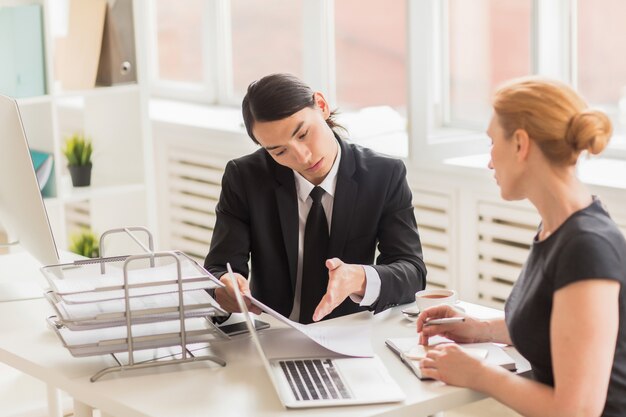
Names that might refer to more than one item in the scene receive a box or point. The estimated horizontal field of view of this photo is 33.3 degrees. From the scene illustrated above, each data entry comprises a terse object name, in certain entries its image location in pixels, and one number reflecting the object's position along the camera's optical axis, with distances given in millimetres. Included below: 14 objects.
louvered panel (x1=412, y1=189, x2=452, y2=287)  3836
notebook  1925
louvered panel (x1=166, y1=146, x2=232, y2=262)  4840
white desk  1784
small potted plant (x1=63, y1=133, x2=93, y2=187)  3982
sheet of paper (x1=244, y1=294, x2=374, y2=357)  1983
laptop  1786
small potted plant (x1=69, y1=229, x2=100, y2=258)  4051
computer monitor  2256
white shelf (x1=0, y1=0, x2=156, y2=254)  3852
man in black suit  2482
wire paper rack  1927
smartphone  2180
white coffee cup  2203
